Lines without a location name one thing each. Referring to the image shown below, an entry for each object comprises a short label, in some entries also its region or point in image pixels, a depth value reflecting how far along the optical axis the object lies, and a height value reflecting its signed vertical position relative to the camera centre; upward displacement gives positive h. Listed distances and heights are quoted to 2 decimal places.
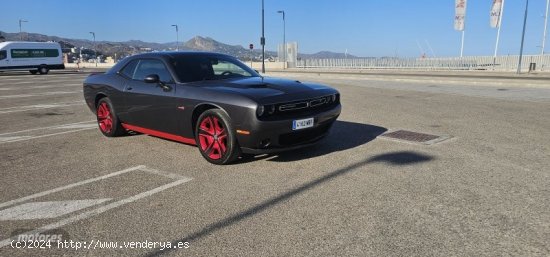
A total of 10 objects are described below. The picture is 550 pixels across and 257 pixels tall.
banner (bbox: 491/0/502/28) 37.00 +3.40
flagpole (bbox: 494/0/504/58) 37.08 +3.07
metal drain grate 6.25 -1.26
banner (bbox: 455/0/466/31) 39.50 +3.52
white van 35.87 -0.60
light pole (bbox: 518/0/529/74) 26.59 +1.10
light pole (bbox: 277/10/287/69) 51.75 -0.24
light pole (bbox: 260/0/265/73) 39.45 +0.84
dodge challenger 4.81 -0.65
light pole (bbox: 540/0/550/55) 39.41 +2.83
